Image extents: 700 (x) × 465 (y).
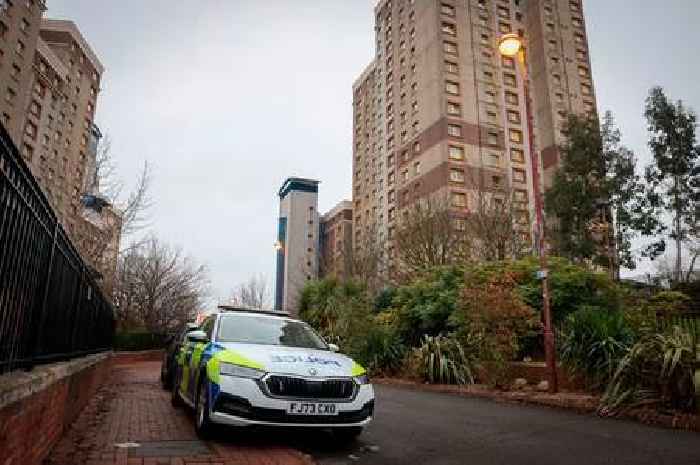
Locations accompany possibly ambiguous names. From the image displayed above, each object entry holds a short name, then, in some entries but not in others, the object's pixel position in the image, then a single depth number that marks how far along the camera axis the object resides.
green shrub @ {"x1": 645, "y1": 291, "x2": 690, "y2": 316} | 13.15
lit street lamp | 9.96
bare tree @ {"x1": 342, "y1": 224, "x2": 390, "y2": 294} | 33.34
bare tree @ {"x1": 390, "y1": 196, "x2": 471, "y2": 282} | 25.83
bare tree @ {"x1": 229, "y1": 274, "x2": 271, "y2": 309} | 73.62
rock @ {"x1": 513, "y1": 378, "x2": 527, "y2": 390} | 11.14
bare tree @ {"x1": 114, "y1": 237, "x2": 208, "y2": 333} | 32.41
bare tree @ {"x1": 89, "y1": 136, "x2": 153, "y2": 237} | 18.27
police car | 5.18
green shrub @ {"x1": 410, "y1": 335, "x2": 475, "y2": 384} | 12.84
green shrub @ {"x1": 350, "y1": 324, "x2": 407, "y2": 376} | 16.05
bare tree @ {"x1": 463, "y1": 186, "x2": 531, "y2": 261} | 25.48
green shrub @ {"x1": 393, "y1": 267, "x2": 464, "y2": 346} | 15.97
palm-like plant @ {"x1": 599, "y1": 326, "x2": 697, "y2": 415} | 7.00
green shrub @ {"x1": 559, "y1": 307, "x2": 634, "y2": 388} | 8.90
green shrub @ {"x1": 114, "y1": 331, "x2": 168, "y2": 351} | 28.72
